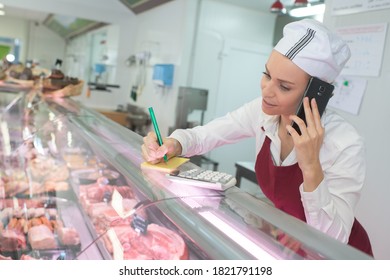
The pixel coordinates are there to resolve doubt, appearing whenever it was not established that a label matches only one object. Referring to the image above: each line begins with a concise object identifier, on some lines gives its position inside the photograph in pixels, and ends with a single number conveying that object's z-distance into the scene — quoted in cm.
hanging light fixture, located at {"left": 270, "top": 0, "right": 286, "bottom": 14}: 396
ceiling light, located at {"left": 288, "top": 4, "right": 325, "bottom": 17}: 432
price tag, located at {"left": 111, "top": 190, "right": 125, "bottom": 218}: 137
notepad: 132
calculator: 115
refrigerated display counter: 87
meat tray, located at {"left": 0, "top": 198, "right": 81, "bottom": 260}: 155
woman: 113
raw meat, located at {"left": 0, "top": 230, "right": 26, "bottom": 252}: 162
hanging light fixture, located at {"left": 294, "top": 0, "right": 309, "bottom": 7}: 358
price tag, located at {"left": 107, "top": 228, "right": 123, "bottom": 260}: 118
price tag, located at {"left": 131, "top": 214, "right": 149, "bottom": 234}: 118
